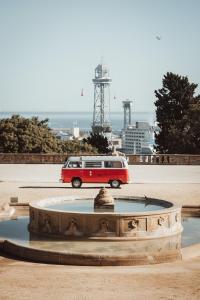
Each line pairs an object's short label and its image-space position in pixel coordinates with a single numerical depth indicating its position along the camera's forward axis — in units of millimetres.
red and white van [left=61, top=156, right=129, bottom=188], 30844
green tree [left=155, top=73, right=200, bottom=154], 73312
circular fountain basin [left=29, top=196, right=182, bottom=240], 17125
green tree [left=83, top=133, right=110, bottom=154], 89312
